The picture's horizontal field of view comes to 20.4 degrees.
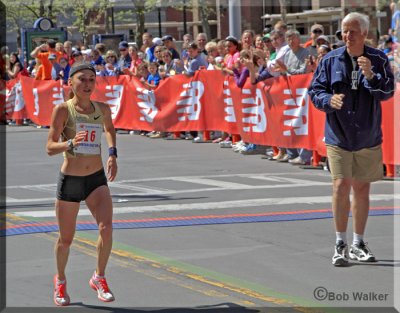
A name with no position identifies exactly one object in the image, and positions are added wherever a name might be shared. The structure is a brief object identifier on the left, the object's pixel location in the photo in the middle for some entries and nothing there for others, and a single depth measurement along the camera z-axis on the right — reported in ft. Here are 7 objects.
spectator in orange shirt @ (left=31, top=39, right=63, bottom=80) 93.71
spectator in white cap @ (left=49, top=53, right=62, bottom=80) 91.15
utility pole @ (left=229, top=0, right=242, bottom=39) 78.43
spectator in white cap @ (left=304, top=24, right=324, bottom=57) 60.03
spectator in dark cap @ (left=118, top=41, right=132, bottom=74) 85.25
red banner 56.59
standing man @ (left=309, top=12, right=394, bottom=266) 30.94
